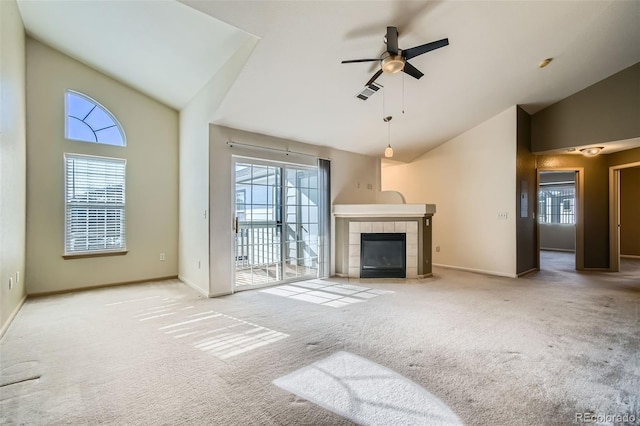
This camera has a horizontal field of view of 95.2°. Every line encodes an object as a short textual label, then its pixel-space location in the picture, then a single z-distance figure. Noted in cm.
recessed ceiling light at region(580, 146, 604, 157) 553
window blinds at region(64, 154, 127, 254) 456
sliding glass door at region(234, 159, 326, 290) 463
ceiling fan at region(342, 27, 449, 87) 276
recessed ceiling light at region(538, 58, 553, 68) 417
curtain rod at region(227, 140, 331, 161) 441
